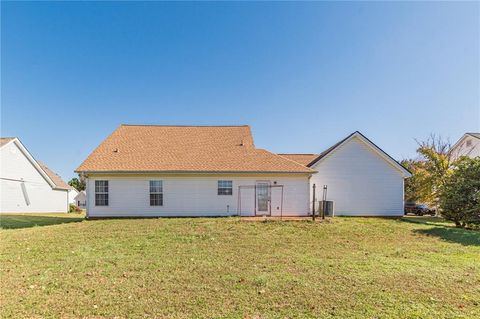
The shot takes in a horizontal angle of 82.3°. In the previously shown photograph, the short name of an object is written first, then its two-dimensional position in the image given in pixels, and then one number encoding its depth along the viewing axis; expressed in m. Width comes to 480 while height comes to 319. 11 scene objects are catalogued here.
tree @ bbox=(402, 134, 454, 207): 22.17
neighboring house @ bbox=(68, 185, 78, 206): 48.53
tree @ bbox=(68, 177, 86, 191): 72.62
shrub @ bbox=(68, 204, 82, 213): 34.83
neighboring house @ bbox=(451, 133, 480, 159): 31.16
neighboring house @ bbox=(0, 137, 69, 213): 24.38
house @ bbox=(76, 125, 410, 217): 16.17
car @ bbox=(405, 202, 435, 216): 29.80
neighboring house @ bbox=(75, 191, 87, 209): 57.17
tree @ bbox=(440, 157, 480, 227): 15.00
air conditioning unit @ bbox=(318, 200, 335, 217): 16.83
